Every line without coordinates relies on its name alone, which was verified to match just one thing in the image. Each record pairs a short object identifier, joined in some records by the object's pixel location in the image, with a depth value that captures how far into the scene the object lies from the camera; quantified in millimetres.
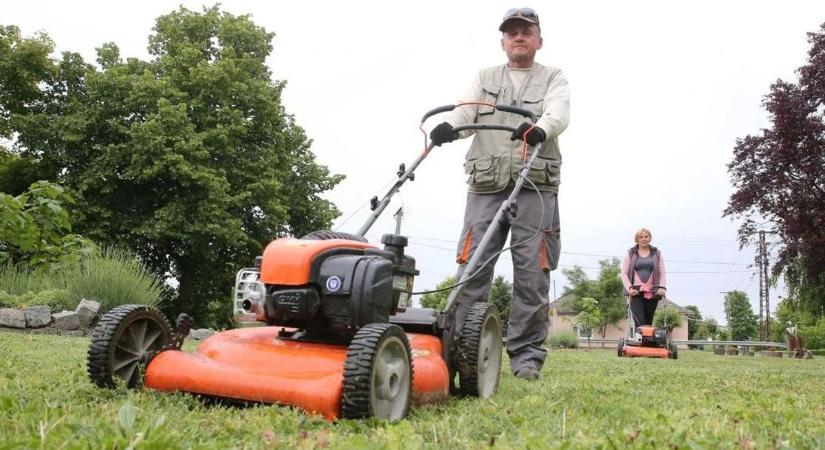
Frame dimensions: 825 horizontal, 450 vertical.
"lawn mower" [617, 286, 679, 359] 10727
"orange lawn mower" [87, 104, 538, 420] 2613
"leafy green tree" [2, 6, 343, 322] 20578
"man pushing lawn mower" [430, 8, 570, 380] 4586
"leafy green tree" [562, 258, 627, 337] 49156
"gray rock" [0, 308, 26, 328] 8297
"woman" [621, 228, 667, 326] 10078
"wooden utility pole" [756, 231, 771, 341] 42978
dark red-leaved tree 16328
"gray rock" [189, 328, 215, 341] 9618
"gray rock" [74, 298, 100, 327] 8633
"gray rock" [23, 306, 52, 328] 8352
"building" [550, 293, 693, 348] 64125
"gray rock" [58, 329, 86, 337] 8420
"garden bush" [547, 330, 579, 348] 20094
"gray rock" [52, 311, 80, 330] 8477
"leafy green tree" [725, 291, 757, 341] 80438
